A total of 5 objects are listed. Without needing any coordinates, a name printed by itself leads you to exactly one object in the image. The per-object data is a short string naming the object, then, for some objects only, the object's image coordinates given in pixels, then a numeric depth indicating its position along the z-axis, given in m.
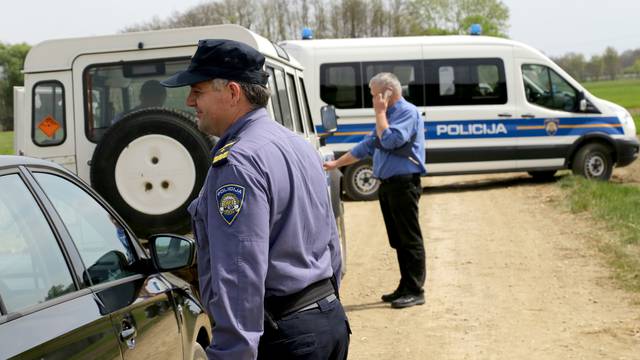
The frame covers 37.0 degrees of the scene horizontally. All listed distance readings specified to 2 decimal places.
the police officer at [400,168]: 7.30
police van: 15.38
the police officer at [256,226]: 2.63
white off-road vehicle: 5.50
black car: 2.47
